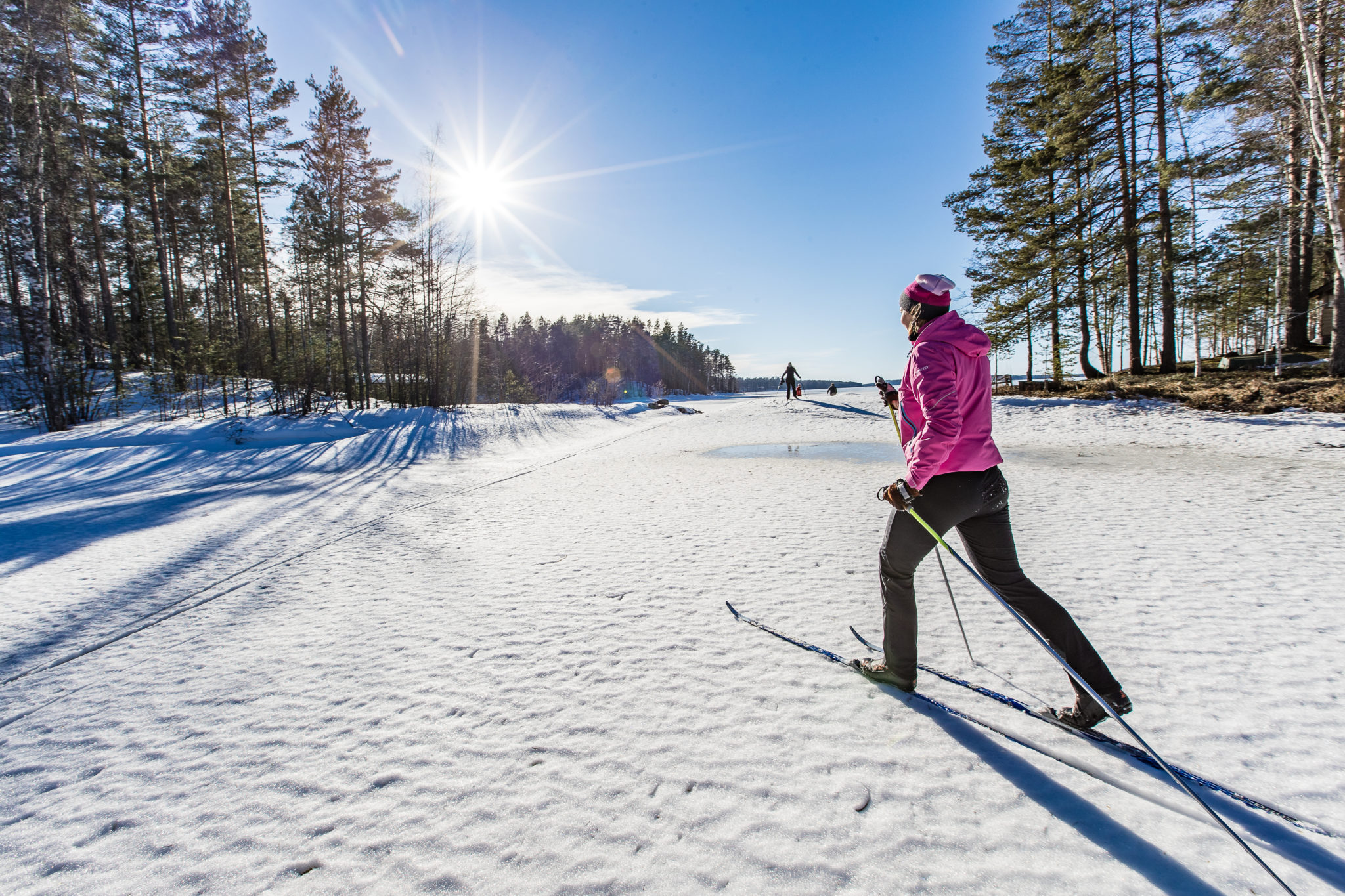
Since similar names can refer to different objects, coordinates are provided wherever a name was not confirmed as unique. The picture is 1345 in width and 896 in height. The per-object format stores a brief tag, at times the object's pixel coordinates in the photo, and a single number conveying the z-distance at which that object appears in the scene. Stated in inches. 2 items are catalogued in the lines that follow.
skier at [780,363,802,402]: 1044.5
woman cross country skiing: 95.8
